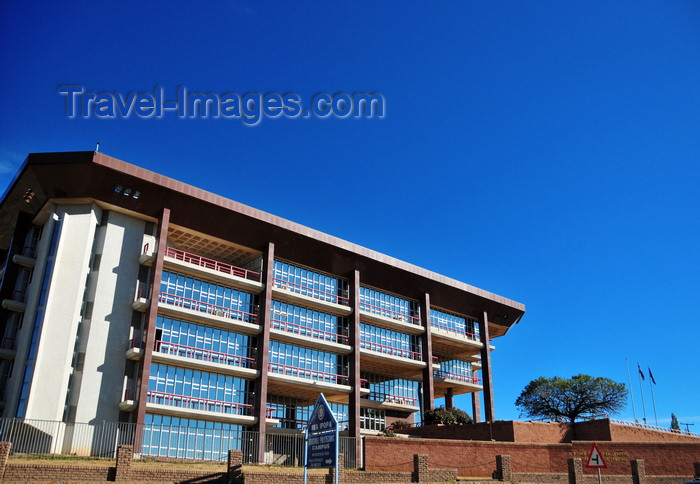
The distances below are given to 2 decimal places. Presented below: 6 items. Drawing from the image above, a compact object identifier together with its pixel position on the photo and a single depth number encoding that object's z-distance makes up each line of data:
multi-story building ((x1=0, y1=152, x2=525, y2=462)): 38.50
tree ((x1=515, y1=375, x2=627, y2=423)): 65.44
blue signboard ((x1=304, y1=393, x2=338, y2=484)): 17.53
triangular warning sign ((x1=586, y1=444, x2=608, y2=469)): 26.23
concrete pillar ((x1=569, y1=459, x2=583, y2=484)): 35.12
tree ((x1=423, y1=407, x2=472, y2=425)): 48.31
